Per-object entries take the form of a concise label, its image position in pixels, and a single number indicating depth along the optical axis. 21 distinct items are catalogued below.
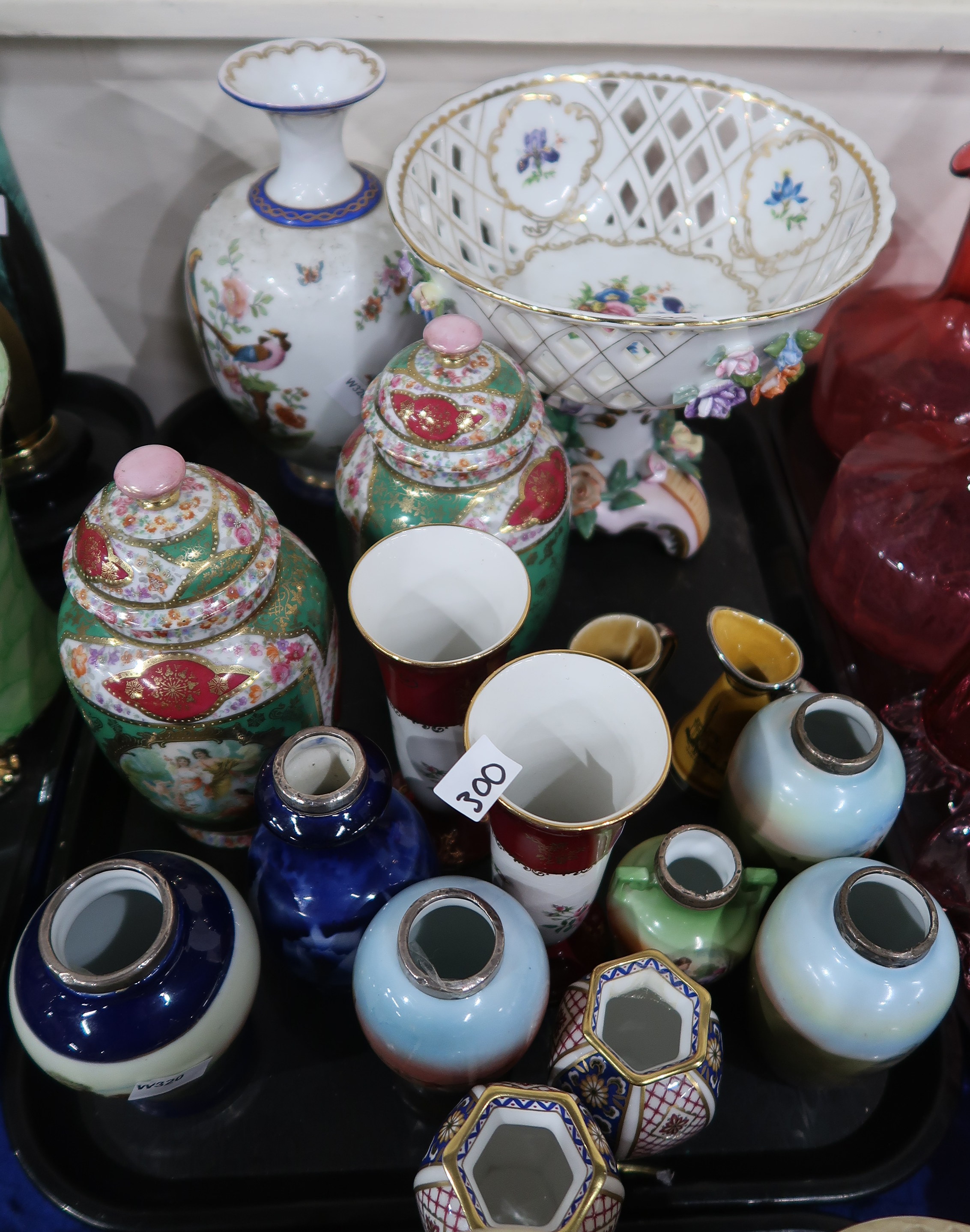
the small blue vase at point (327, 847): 0.62
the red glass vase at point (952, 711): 0.76
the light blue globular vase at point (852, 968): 0.59
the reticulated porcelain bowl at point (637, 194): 0.90
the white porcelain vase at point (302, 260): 0.88
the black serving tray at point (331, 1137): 0.67
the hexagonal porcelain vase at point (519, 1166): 0.52
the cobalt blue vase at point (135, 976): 0.56
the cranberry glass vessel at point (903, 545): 0.87
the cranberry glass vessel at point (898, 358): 1.02
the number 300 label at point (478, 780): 0.58
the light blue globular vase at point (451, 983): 0.56
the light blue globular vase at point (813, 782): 0.67
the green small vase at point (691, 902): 0.65
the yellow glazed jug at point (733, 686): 0.79
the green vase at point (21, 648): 0.78
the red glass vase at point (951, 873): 0.80
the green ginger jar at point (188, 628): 0.62
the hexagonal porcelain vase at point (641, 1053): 0.57
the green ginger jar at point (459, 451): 0.72
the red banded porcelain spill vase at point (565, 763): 0.60
